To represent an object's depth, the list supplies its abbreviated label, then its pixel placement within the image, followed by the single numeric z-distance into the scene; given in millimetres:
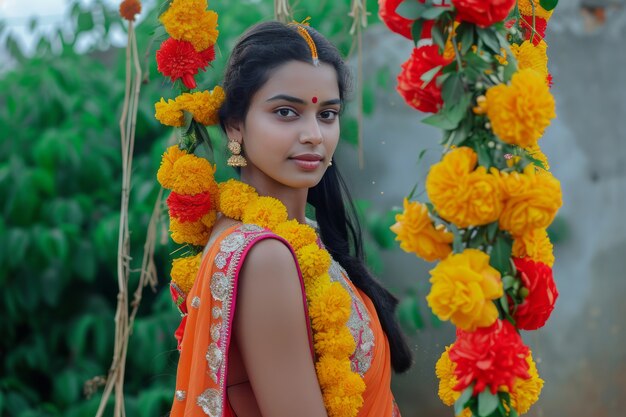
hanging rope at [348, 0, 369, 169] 2832
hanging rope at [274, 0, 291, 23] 2768
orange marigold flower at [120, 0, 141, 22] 2900
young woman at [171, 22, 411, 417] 1974
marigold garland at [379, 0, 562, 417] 1678
